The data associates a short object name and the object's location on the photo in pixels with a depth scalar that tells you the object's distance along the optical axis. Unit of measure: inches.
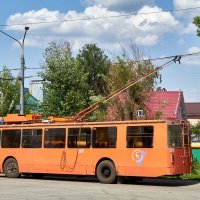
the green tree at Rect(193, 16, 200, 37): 876.6
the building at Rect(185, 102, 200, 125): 4077.3
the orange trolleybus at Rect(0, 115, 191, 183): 684.1
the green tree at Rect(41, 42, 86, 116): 1311.5
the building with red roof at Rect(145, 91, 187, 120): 2544.3
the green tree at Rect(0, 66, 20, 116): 1662.2
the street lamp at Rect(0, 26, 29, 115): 1059.2
